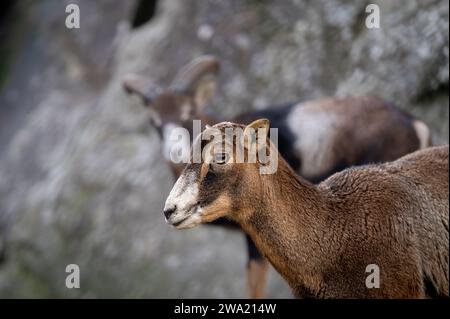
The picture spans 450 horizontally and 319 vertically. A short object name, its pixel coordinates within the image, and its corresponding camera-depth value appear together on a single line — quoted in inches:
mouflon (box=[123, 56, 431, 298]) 321.4
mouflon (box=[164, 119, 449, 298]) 210.7
